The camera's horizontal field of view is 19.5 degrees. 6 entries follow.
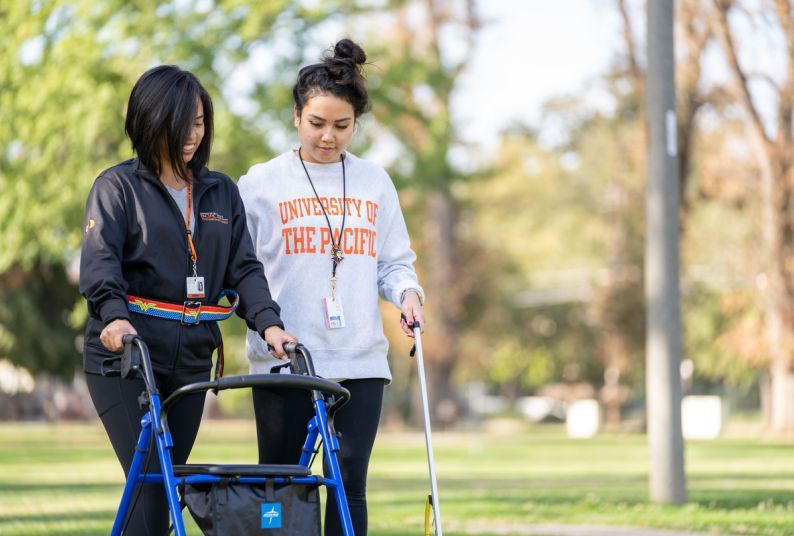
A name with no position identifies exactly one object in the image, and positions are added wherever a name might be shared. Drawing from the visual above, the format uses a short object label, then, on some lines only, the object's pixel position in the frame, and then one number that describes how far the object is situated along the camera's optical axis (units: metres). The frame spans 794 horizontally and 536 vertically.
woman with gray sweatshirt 8.08
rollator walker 6.39
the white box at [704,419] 63.18
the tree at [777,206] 44.42
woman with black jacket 7.22
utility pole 18.09
